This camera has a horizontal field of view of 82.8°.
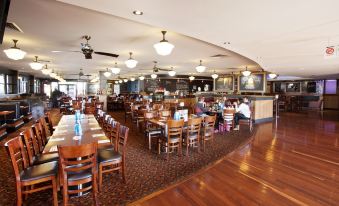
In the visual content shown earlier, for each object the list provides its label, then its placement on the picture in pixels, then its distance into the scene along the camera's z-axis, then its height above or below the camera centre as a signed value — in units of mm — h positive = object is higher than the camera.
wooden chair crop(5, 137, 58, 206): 2277 -960
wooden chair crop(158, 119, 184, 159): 4094 -819
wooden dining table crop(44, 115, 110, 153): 2904 -658
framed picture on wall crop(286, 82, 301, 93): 17875 +1070
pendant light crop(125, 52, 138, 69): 6293 +1155
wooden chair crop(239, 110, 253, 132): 8858 -1130
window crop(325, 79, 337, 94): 16250 +1036
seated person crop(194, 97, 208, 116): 6762 -410
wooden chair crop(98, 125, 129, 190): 2955 -944
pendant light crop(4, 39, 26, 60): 4753 +1110
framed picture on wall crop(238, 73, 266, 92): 13469 +1138
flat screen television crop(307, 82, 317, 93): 17080 +1004
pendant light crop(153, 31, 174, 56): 4016 +1064
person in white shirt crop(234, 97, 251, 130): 7402 -581
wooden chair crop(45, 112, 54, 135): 4825 -625
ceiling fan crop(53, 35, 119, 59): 4645 +1170
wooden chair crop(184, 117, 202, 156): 4398 -790
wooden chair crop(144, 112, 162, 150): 5043 -869
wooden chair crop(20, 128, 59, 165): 2834 -896
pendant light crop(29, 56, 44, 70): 7027 +1187
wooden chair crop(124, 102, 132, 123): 9266 -504
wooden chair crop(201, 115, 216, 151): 4770 -758
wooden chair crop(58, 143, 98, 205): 2252 -867
